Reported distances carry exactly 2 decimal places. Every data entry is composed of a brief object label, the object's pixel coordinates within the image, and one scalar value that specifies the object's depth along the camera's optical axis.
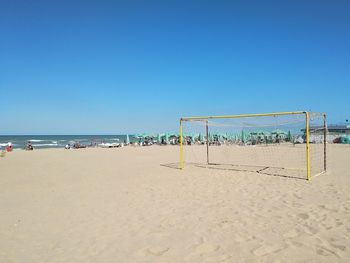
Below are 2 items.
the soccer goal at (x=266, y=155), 11.10
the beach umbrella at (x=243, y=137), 34.05
